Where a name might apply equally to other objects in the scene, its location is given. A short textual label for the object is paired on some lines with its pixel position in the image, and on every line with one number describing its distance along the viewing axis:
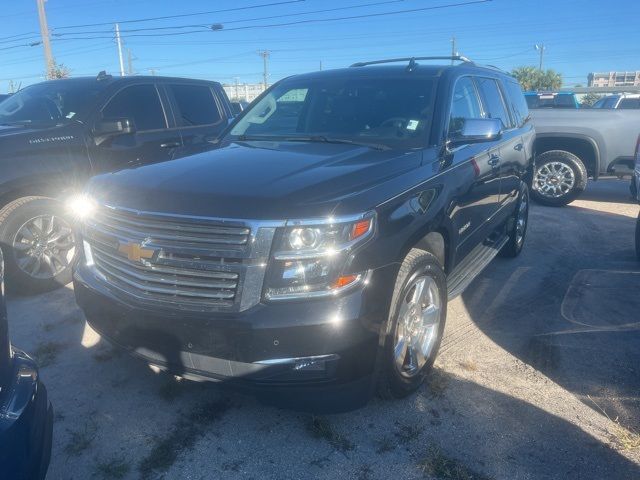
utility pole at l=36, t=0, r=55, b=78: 21.83
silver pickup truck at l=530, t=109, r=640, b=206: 8.64
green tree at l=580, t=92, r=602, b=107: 29.98
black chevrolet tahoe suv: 2.38
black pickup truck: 4.46
